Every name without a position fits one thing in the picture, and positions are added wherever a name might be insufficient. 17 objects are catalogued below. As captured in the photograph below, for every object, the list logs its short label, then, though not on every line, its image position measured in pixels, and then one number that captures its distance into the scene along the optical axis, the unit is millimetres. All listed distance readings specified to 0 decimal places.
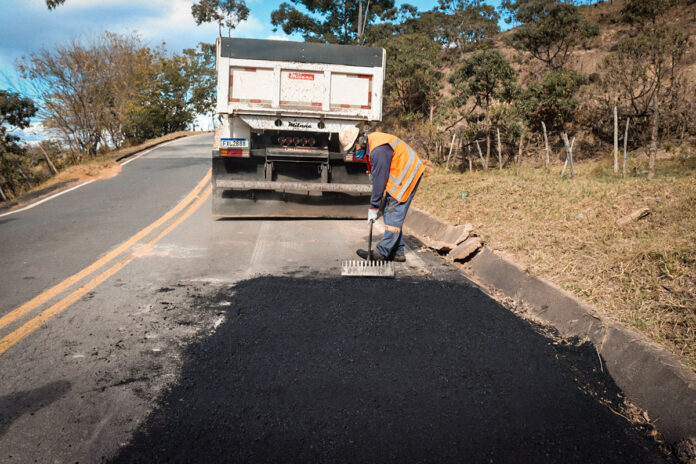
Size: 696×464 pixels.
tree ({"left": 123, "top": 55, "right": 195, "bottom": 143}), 29859
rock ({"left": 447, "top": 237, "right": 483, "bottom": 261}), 5590
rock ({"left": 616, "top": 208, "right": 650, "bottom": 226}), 5348
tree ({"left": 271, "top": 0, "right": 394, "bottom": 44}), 32531
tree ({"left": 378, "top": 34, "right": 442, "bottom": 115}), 21875
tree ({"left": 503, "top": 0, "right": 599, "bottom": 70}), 23906
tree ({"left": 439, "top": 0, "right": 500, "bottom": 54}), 39062
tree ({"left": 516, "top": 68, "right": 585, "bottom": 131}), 18359
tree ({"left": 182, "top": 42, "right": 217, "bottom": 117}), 35031
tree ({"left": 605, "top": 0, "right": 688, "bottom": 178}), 15562
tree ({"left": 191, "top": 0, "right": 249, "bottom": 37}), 37938
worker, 5137
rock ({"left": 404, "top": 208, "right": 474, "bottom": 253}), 6034
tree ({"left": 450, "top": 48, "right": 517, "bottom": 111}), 17203
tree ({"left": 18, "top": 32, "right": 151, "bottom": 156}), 19297
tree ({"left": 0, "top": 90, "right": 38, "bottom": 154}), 22797
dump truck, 7449
